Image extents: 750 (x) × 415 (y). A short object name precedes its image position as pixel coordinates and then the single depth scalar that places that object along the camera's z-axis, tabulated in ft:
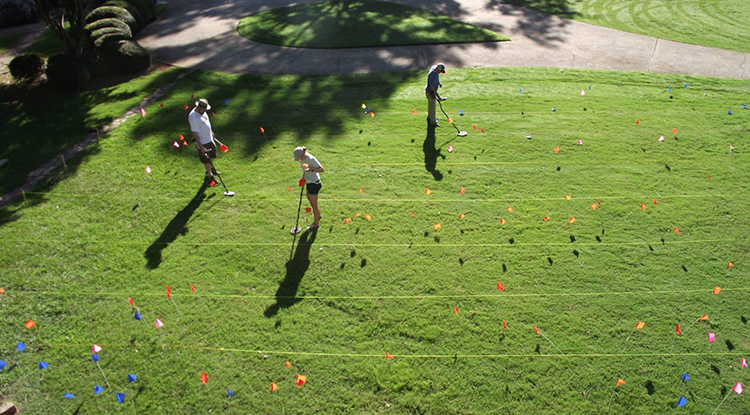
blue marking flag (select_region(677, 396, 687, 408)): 16.81
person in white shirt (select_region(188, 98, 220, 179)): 26.00
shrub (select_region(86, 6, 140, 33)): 48.91
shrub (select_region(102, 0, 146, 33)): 52.37
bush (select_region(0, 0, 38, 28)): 57.32
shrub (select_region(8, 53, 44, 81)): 39.68
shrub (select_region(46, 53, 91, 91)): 39.70
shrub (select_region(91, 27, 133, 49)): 43.98
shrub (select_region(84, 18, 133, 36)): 46.88
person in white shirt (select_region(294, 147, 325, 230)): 22.50
